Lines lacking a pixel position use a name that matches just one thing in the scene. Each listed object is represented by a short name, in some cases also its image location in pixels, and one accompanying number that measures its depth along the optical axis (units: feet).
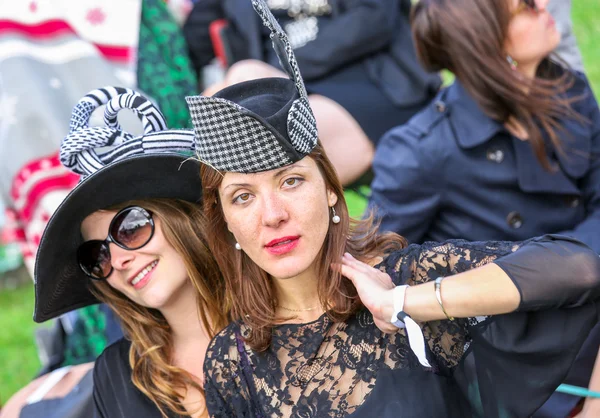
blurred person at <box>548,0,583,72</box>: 13.38
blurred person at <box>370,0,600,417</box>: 10.47
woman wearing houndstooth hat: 6.44
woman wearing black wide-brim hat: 8.41
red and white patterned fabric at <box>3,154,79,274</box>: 13.24
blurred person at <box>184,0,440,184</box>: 13.44
